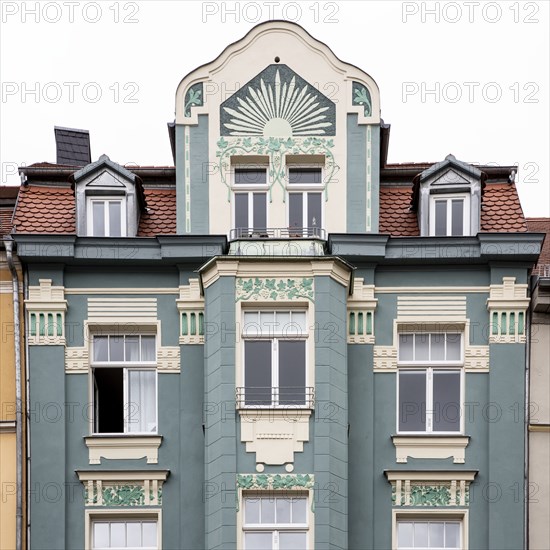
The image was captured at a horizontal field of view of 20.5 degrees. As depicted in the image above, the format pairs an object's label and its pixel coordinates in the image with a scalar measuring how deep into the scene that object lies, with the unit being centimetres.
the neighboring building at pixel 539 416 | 2761
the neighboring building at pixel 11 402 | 2752
